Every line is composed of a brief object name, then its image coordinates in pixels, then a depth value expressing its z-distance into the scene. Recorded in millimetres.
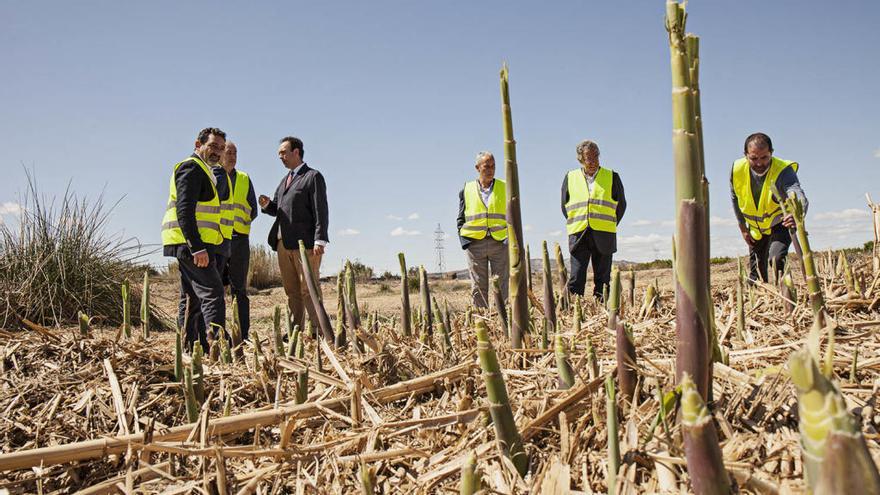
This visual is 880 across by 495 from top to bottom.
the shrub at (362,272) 18855
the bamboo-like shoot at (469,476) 1138
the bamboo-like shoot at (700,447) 923
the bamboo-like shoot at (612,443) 1209
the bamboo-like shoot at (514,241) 2066
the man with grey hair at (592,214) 6090
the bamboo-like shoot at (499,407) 1303
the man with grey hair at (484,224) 6551
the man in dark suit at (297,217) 5602
